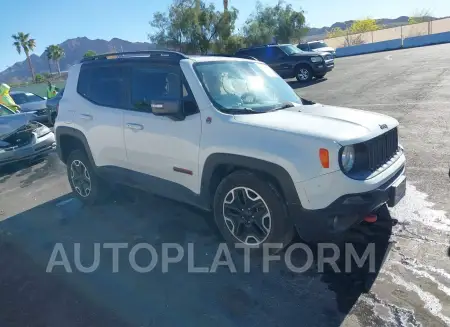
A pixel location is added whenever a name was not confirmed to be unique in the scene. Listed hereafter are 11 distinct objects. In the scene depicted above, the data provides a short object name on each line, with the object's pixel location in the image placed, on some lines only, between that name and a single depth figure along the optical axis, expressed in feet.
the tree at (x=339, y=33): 191.87
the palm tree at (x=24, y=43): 191.93
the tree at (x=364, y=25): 205.98
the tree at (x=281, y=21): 137.18
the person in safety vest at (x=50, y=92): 52.75
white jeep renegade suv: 10.16
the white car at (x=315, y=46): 89.79
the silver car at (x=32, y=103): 46.21
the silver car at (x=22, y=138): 24.73
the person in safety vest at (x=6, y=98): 37.14
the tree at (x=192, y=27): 109.09
